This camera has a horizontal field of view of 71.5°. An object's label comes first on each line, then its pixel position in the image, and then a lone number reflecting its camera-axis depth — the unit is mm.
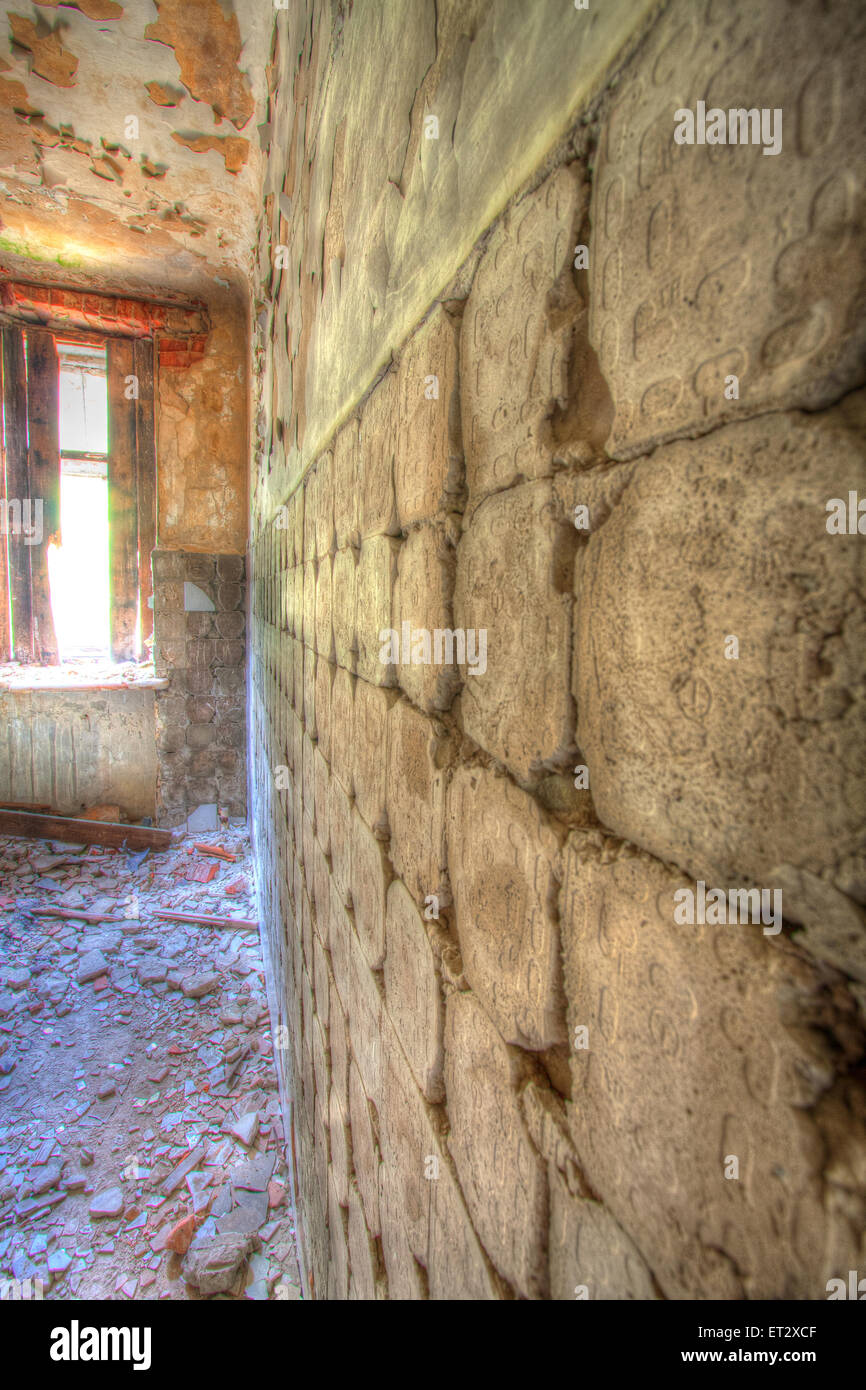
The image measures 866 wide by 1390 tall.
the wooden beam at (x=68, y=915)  4641
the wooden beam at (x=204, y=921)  4609
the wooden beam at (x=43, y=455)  6191
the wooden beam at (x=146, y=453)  6379
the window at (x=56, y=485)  6184
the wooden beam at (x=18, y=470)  6090
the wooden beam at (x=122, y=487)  6340
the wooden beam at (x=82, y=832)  5516
